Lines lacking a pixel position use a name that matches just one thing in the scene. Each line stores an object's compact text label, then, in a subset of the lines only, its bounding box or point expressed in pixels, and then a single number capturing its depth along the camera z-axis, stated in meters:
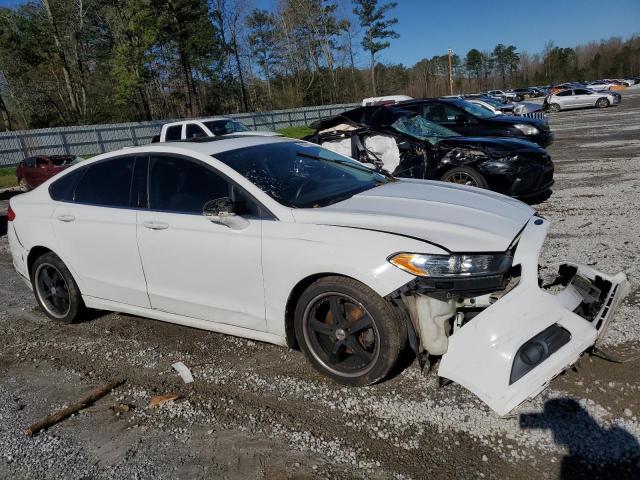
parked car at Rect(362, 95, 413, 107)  23.70
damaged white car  2.61
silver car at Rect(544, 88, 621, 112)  32.06
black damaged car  6.98
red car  15.95
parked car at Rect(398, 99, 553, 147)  10.21
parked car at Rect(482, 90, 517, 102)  46.02
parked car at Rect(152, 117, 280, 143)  15.20
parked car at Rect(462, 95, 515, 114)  20.70
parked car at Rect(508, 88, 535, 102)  48.60
